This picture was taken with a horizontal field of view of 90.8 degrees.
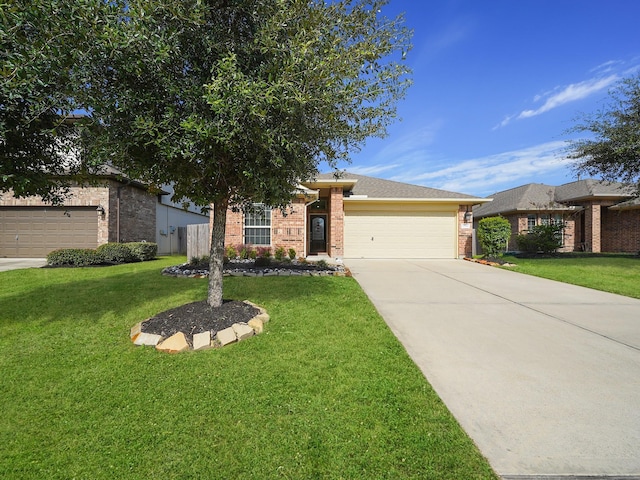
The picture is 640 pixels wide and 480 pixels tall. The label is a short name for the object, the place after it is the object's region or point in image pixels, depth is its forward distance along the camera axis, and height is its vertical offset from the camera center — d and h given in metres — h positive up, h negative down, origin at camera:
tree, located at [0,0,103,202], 2.99 +1.72
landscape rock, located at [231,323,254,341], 4.05 -1.22
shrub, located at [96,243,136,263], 11.32 -0.56
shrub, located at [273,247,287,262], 11.07 -0.57
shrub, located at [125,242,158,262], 12.27 -0.55
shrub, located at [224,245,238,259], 11.14 -0.53
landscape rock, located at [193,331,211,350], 3.78 -1.26
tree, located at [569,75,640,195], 11.45 +3.58
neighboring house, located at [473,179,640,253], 18.11 +1.34
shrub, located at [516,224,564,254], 15.65 -0.10
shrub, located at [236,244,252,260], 11.26 -0.50
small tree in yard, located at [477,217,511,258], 12.72 +0.12
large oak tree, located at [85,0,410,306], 3.25 +1.77
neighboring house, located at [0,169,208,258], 12.80 +0.59
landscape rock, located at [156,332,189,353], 3.73 -1.29
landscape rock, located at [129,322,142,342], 4.06 -1.25
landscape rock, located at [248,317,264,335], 4.28 -1.21
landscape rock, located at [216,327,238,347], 3.88 -1.24
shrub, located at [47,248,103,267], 10.65 -0.73
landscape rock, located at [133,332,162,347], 3.91 -1.28
